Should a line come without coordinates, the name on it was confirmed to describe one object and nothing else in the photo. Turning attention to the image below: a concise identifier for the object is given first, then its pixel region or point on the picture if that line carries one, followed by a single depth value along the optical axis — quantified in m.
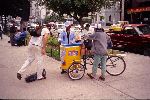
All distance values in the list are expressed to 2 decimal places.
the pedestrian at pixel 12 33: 20.67
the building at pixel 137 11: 38.38
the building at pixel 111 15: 60.33
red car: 14.98
